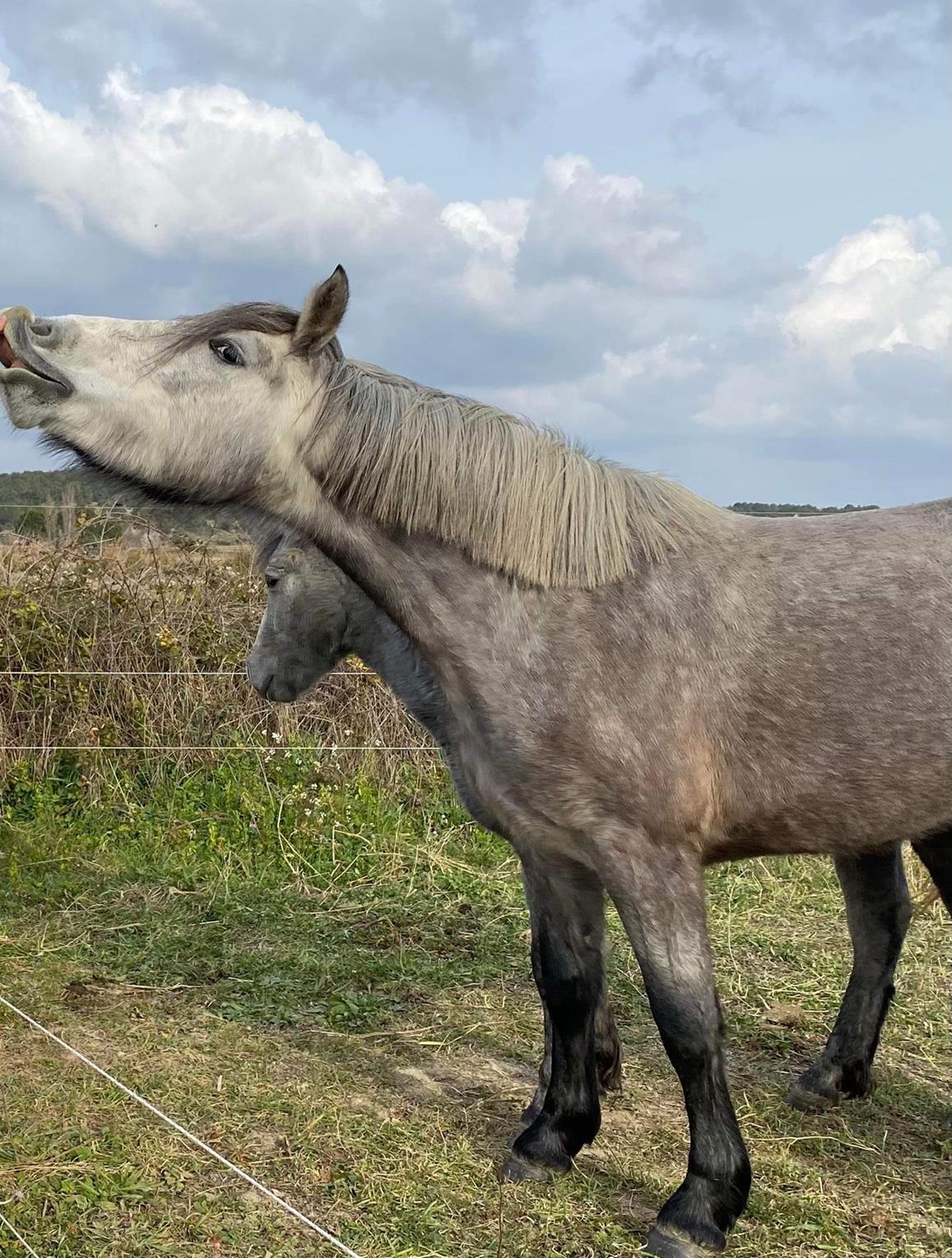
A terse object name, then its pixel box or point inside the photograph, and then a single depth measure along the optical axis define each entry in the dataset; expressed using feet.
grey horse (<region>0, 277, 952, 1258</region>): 9.46
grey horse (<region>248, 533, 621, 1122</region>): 13.17
